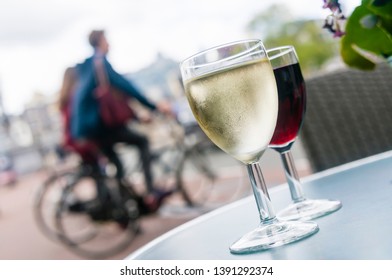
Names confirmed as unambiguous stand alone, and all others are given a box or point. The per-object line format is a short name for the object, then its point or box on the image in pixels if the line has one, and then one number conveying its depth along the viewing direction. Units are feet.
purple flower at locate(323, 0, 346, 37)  1.64
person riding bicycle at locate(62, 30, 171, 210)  12.51
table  1.45
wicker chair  4.32
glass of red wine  2.01
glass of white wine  1.69
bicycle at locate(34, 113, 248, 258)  13.29
